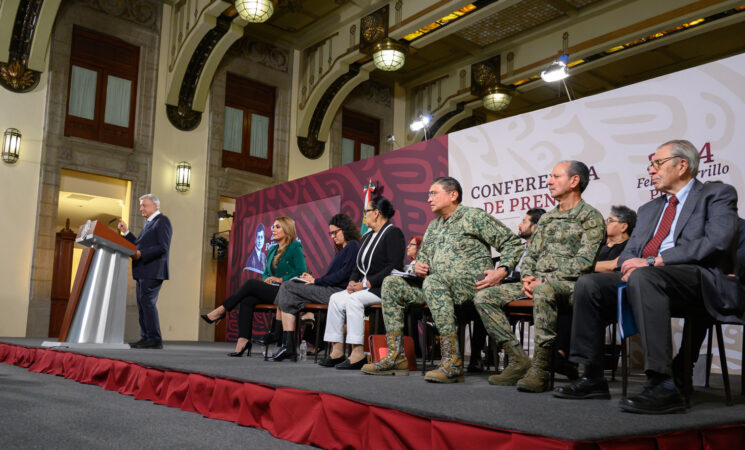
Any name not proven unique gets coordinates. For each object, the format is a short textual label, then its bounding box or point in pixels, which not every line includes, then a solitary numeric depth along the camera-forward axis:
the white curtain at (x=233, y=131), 10.17
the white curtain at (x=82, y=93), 8.71
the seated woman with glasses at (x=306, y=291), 4.23
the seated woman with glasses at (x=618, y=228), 3.77
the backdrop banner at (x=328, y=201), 6.11
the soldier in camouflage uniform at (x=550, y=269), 2.47
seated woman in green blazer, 4.70
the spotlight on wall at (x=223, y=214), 9.52
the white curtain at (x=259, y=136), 10.50
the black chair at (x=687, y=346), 2.16
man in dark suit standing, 5.08
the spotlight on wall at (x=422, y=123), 8.22
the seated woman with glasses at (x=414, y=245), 5.54
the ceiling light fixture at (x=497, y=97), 10.58
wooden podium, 4.76
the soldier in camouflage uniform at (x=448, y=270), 2.84
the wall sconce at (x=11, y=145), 7.95
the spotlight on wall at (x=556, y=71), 7.17
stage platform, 1.55
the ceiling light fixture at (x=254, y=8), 7.62
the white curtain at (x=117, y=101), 9.03
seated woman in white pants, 3.65
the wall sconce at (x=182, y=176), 9.45
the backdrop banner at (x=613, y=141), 3.97
